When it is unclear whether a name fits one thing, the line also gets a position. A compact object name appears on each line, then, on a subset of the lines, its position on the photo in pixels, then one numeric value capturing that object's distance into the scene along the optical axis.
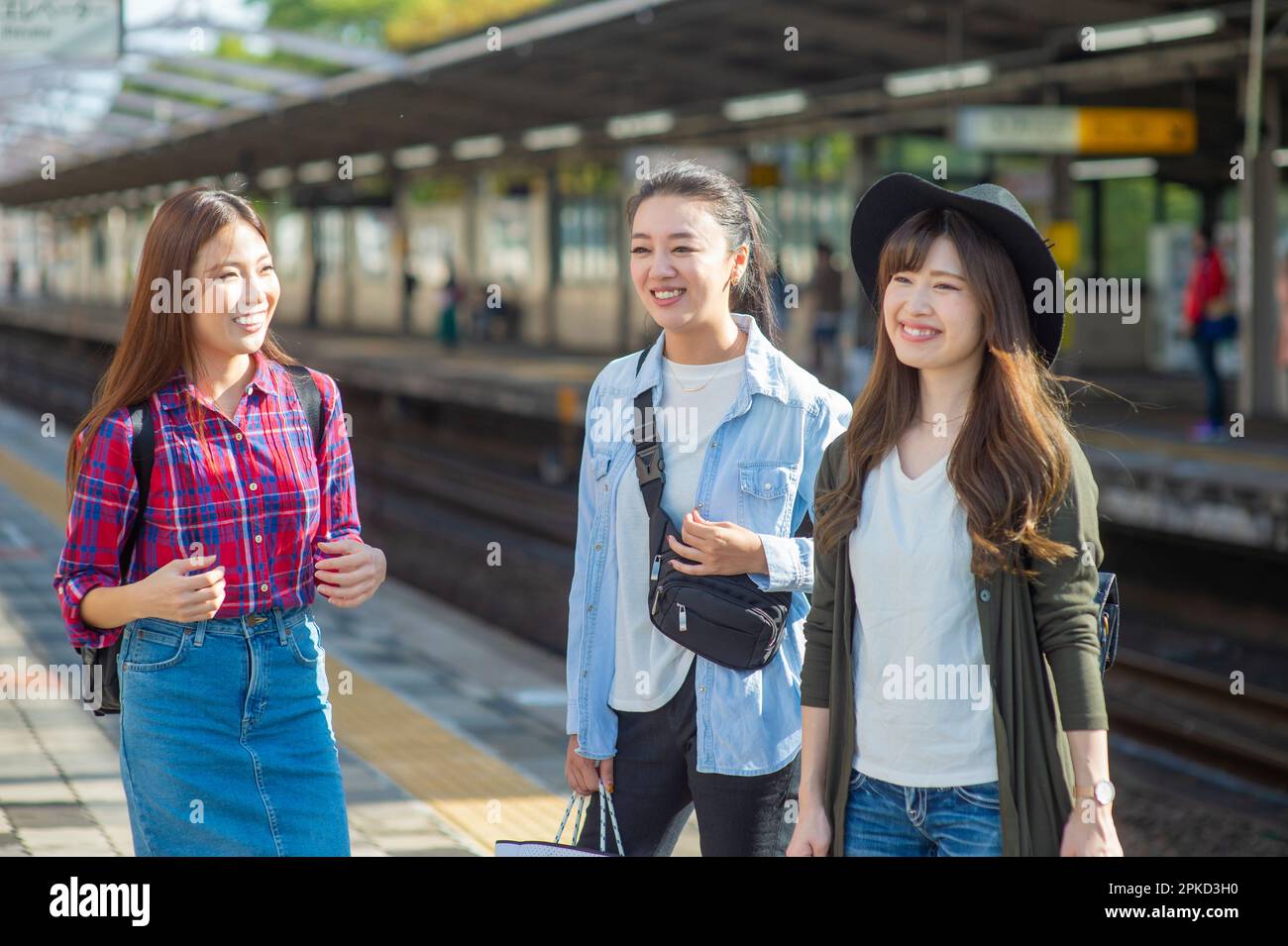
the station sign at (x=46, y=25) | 12.95
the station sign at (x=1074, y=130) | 14.70
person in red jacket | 14.73
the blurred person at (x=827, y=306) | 20.28
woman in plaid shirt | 2.77
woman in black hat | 2.44
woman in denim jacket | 2.95
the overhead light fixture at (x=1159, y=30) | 15.03
